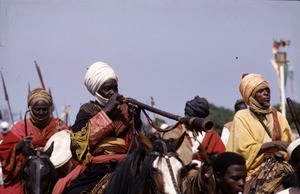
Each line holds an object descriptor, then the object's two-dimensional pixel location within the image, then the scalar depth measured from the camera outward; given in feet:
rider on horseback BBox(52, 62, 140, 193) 36.01
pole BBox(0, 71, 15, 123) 59.25
